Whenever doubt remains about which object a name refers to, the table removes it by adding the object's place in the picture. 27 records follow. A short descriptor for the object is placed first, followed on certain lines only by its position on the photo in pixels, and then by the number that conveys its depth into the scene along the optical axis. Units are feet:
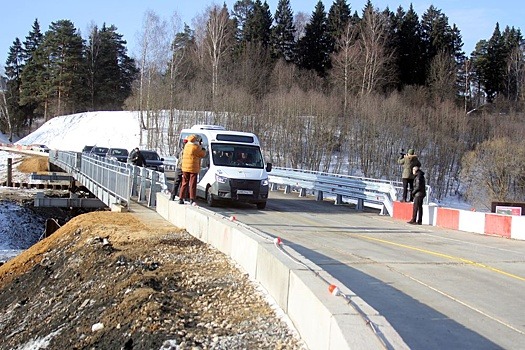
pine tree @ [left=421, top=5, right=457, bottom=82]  246.88
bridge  18.90
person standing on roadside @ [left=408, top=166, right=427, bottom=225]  56.80
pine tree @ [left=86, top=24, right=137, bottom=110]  300.40
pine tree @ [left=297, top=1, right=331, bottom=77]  254.68
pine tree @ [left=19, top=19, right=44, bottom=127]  307.78
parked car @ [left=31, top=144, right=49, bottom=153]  231.87
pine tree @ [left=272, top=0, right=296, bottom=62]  255.50
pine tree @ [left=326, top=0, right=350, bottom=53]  249.34
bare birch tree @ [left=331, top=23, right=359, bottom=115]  200.54
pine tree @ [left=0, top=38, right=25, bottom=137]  326.75
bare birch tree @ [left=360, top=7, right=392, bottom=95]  198.65
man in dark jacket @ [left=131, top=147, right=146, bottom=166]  84.86
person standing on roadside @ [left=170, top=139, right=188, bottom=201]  53.01
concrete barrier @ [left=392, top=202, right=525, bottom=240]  49.52
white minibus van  62.03
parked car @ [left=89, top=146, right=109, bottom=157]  149.10
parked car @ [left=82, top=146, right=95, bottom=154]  156.76
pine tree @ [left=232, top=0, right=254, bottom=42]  284.20
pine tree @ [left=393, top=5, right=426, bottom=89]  240.12
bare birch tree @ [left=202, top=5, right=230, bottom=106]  200.95
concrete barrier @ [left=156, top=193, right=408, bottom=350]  15.79
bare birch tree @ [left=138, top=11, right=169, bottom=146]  212.43
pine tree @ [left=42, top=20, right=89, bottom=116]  285.43
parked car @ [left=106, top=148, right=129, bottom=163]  136.30
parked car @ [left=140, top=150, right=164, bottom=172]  118.66
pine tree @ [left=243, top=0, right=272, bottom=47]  254.68
